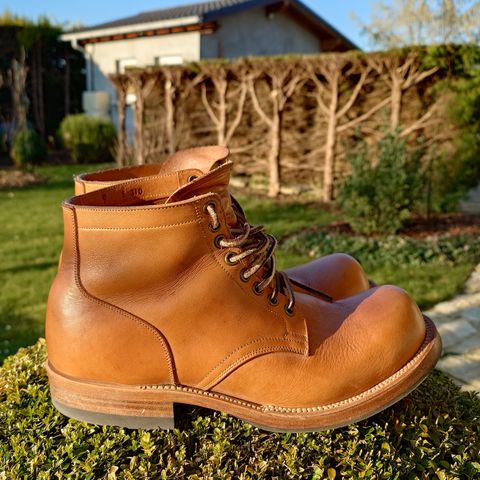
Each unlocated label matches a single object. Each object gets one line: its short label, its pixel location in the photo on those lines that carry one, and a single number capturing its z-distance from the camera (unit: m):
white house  15.46
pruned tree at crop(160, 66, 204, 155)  10.94
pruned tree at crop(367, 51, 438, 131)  8.66
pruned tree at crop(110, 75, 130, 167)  11.63
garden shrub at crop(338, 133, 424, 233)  7.22
